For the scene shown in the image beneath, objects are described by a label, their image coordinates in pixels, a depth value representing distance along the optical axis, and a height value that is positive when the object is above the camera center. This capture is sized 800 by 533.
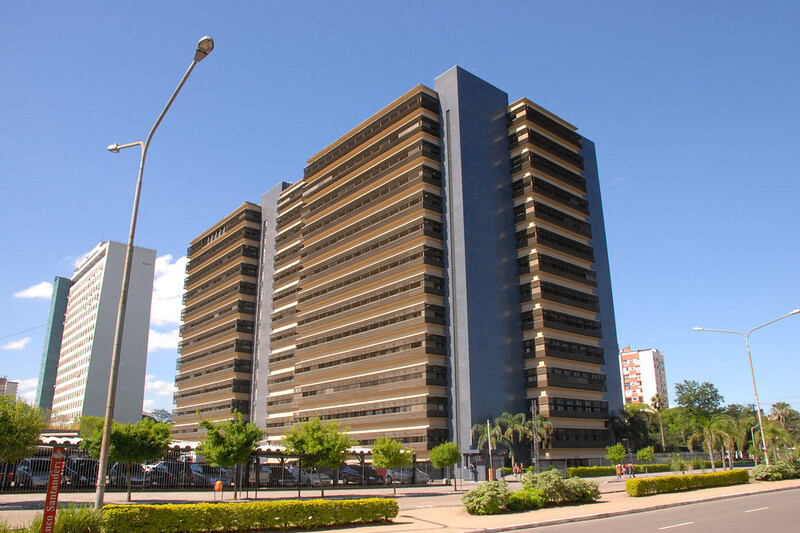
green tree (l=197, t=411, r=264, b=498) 38.56 -0.12
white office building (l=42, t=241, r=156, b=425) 161.50 +29.90
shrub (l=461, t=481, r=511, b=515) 26.28 -2.75
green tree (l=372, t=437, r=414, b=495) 46.25 -1.26
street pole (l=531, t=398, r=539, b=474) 57.11 -0.77
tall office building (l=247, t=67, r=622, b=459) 72.75 +21.28
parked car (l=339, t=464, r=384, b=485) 54.34 -3.31
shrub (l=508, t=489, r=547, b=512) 27.17 -2.93
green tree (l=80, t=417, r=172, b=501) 38.62 +0.06
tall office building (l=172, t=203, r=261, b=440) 111.56 +23.39
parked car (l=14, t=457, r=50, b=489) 39.44 -1.98
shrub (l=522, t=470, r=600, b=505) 28.92 -2.52
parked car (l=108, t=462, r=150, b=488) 45.21 -2.63
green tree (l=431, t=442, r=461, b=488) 55.62 -1.68
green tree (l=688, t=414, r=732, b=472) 71.62 +0.69
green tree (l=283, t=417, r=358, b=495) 41.97 -0.21
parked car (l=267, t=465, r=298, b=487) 50.47 -3.20
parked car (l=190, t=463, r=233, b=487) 48.00 -2.80
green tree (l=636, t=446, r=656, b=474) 67.19 -2.00
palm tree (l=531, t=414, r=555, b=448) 68.75 +0.79
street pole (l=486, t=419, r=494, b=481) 56.01 -0.16
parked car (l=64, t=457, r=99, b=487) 41.66 -2.05
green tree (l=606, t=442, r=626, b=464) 66.95 -1.94
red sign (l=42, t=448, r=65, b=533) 12.59 -1.02
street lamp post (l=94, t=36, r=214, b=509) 15.80 +2.23
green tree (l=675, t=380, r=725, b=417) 114.56 +7.32
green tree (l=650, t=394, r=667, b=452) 121.33 +6.79
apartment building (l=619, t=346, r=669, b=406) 182.88 +18.79
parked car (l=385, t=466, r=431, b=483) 55.62 -3.50
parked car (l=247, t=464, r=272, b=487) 47.88 -2.88
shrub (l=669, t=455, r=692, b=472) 65.84 -3.27
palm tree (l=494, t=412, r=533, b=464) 67.69 +0.92
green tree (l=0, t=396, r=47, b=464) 30.28 +0.82
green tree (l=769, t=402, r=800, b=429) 116.53 +4.18
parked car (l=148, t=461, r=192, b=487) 46.44 -2.53
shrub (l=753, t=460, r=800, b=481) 43.53 -2.81
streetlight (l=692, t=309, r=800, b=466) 44.13 +5.12
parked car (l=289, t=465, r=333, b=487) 53.21 -3.51
